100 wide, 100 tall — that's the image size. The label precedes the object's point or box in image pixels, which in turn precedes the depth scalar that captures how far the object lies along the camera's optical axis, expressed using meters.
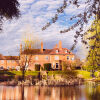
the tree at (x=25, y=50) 22.53
